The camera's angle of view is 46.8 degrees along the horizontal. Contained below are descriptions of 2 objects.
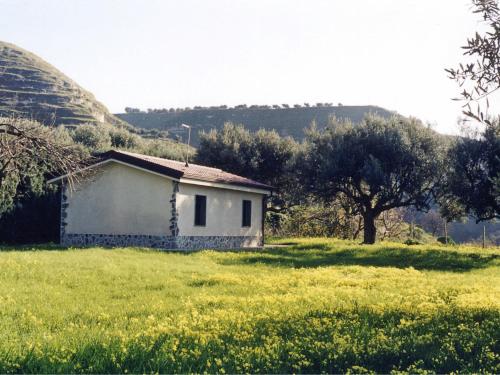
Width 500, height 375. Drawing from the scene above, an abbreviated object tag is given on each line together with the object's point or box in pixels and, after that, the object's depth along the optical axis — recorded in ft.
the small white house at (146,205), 84.84
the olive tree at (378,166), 102.94
